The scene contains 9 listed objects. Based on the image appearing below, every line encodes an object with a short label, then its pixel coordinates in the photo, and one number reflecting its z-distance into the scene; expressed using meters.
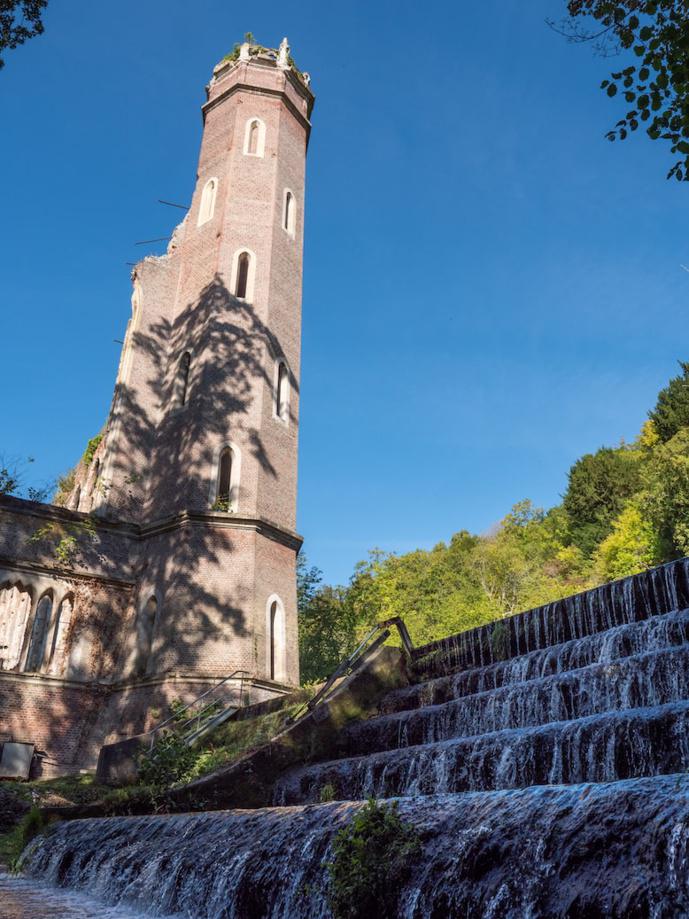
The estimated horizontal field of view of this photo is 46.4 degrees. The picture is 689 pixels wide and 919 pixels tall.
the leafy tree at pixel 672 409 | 39.59
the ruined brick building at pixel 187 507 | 19.03
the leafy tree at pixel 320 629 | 31.42
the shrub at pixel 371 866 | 4.73
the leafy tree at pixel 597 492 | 47.97
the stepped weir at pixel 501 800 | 3.98
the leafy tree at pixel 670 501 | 28.61
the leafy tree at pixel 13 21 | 10.19
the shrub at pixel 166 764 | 12.72
